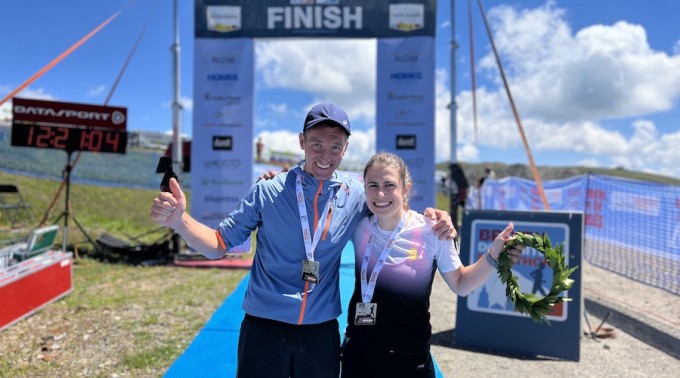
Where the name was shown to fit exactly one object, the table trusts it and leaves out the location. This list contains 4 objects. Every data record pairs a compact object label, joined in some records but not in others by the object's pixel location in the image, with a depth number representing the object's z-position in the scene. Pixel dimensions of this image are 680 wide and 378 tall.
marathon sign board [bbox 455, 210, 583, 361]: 4.01
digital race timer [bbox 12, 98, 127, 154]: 7.56
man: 1.76
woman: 1.82
